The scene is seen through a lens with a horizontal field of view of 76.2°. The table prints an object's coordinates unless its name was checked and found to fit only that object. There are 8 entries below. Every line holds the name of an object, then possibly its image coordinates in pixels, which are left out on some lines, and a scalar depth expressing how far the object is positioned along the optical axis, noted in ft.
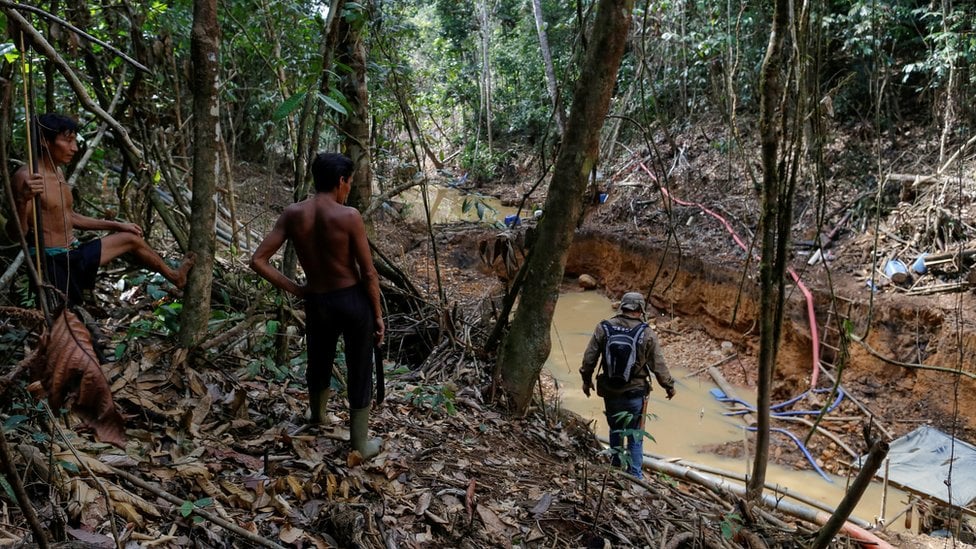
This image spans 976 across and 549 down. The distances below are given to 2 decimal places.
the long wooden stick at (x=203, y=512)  7.30
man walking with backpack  17.44
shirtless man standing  10.00
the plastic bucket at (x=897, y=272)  28.86
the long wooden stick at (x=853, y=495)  6.32
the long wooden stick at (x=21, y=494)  3.86
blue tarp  21.66
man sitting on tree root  10.40
